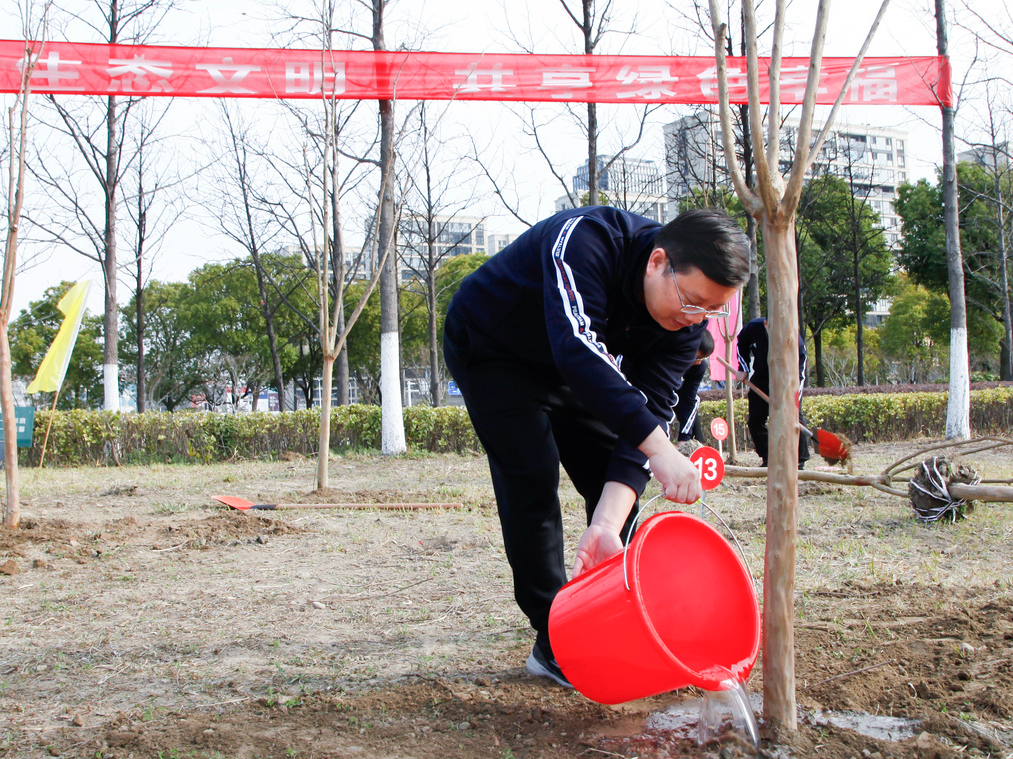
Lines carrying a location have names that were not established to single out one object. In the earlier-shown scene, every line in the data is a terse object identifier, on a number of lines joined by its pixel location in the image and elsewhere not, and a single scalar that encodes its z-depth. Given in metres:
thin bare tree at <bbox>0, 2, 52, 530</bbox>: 4.45
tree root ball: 4.55
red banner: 7.79
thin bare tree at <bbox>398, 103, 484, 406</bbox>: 16.91
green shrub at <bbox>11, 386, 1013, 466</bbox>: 10.08
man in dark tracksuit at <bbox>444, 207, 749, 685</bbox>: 1.64
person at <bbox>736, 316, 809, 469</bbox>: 6.26
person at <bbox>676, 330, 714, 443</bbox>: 3.78
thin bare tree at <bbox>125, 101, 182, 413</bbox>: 13.30
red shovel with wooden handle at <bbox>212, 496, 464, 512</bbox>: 5.54
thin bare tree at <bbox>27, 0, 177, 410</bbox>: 11.71
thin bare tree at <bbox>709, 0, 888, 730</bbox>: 1.67
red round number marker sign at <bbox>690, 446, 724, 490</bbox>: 3.24
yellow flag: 8.04
